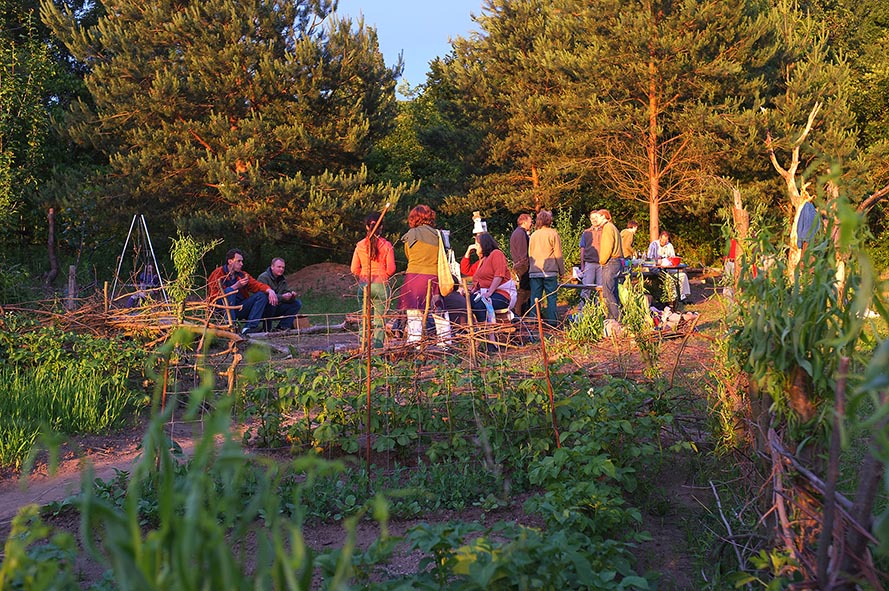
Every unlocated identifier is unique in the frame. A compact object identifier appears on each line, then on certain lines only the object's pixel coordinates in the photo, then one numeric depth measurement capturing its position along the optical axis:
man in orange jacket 9.76
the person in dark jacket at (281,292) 10.26
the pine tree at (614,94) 17.89
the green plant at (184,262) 7.49
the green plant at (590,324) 7.44
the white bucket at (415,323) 5.98
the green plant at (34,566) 1.31
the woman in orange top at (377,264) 7.41
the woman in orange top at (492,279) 9.19
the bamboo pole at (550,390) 4.09
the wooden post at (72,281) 8.98
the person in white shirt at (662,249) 14.74
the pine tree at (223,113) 16.39
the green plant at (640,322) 4.98
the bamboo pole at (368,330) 4.08
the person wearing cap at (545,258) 9.43
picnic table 12.21
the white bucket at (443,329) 4.86
